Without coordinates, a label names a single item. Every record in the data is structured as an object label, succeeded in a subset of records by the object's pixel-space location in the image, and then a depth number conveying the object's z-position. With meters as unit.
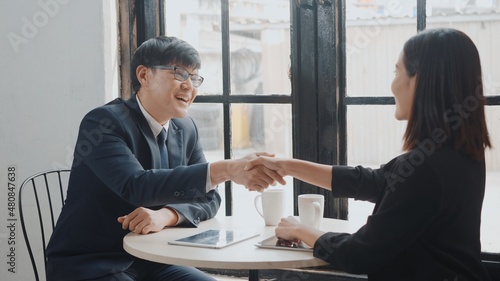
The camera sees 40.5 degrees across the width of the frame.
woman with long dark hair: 1.62
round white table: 1.68
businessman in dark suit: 2.04
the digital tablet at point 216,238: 1.86
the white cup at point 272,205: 2.12
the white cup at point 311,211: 2.00
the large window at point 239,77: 2.71
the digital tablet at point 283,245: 1.79
